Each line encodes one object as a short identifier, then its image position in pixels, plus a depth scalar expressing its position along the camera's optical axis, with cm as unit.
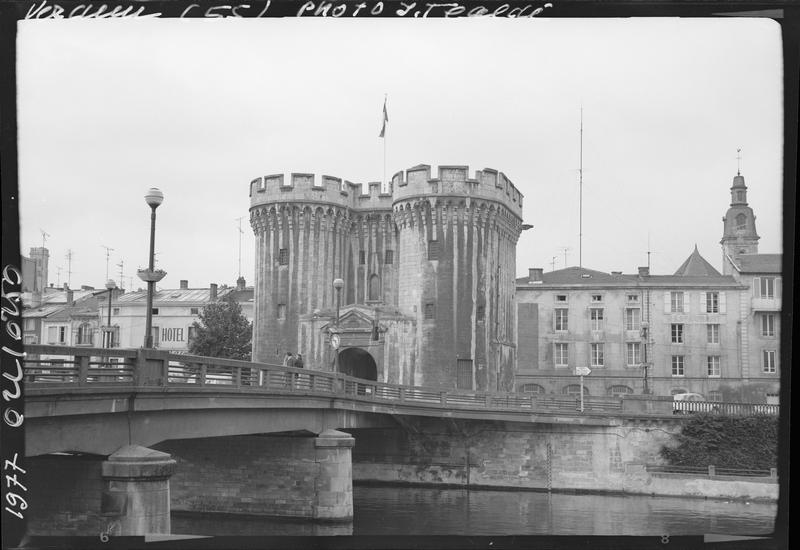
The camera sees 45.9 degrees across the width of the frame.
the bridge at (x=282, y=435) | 1805
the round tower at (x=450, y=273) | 4934
